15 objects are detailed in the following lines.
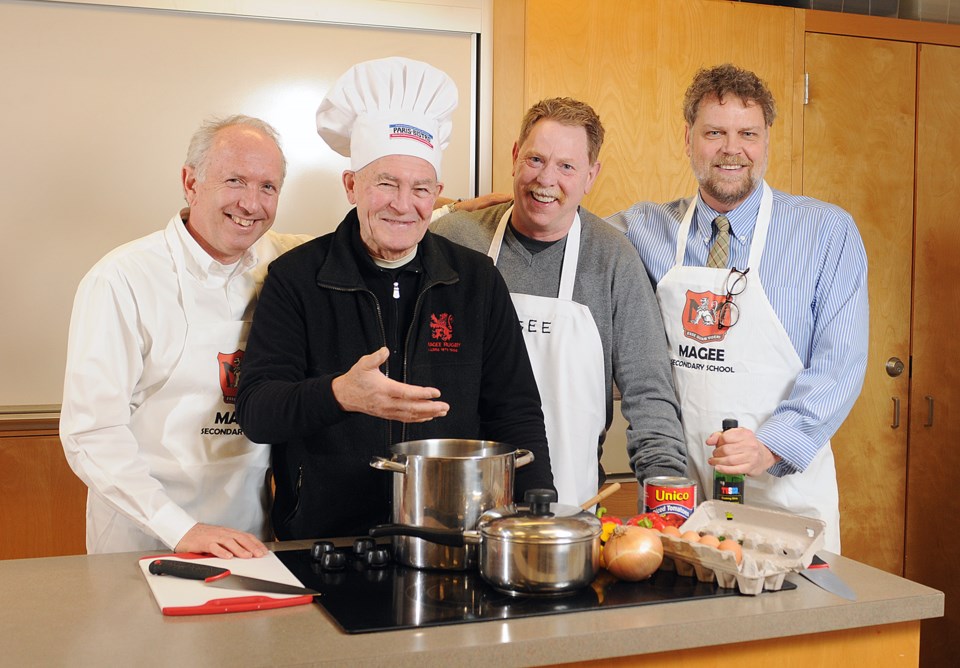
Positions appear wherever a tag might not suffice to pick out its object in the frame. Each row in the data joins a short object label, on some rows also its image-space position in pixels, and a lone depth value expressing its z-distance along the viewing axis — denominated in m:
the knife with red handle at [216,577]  1.29
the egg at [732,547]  1.36
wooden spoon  1.47
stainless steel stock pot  1.38
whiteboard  2.66
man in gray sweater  1.97
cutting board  1.23
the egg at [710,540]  1.38
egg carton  1.33
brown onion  1.37
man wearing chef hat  1.67
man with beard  2.06
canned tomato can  1.59
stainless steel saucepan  1.28
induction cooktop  1.22
